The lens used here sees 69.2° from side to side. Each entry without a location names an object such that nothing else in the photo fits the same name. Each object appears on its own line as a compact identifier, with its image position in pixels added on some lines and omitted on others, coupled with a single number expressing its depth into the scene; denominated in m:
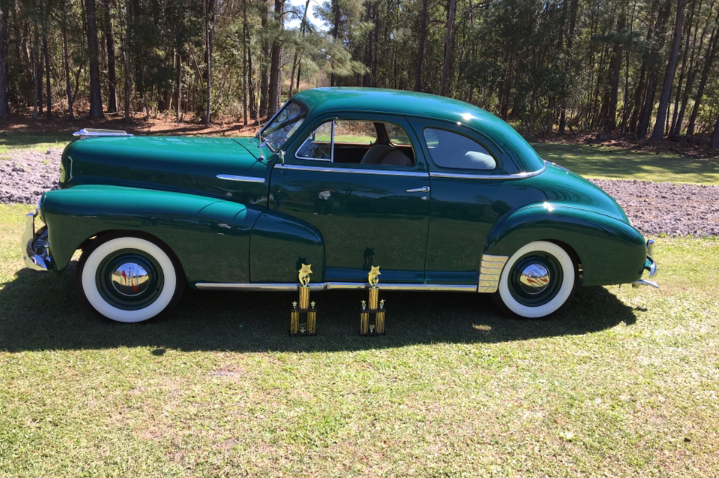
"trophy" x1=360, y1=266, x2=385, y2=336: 4.01
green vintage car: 3.84
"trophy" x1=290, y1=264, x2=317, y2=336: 3.93
